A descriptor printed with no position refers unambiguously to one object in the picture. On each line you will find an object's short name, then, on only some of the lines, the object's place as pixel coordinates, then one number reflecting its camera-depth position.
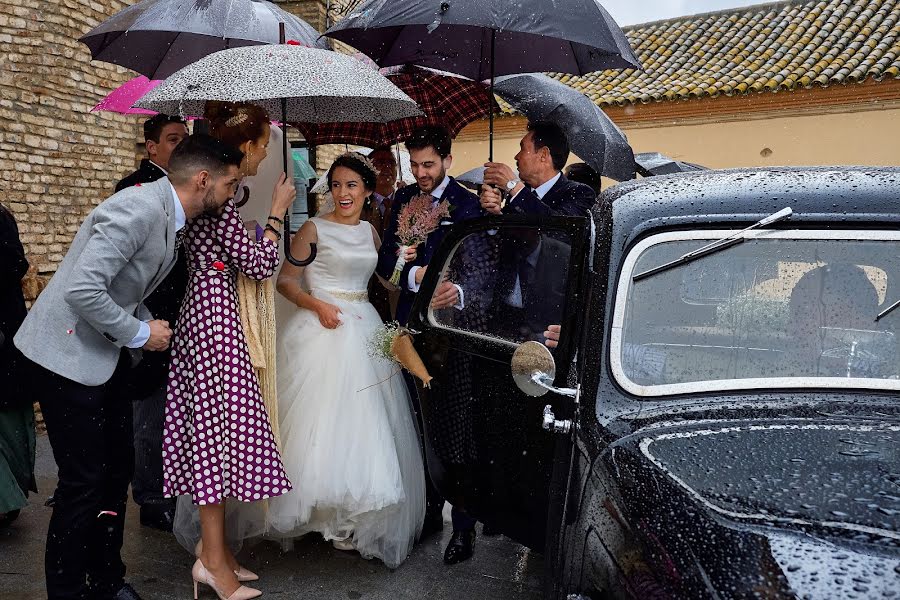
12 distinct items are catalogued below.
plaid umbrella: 5.95
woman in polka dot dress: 3.57
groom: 4.59
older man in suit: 4.29
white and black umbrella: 3.48
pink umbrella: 5.32
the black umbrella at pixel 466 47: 4.39
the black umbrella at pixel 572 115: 5.54
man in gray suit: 3.12
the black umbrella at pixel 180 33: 4.80
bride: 3.93
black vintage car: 1.65
